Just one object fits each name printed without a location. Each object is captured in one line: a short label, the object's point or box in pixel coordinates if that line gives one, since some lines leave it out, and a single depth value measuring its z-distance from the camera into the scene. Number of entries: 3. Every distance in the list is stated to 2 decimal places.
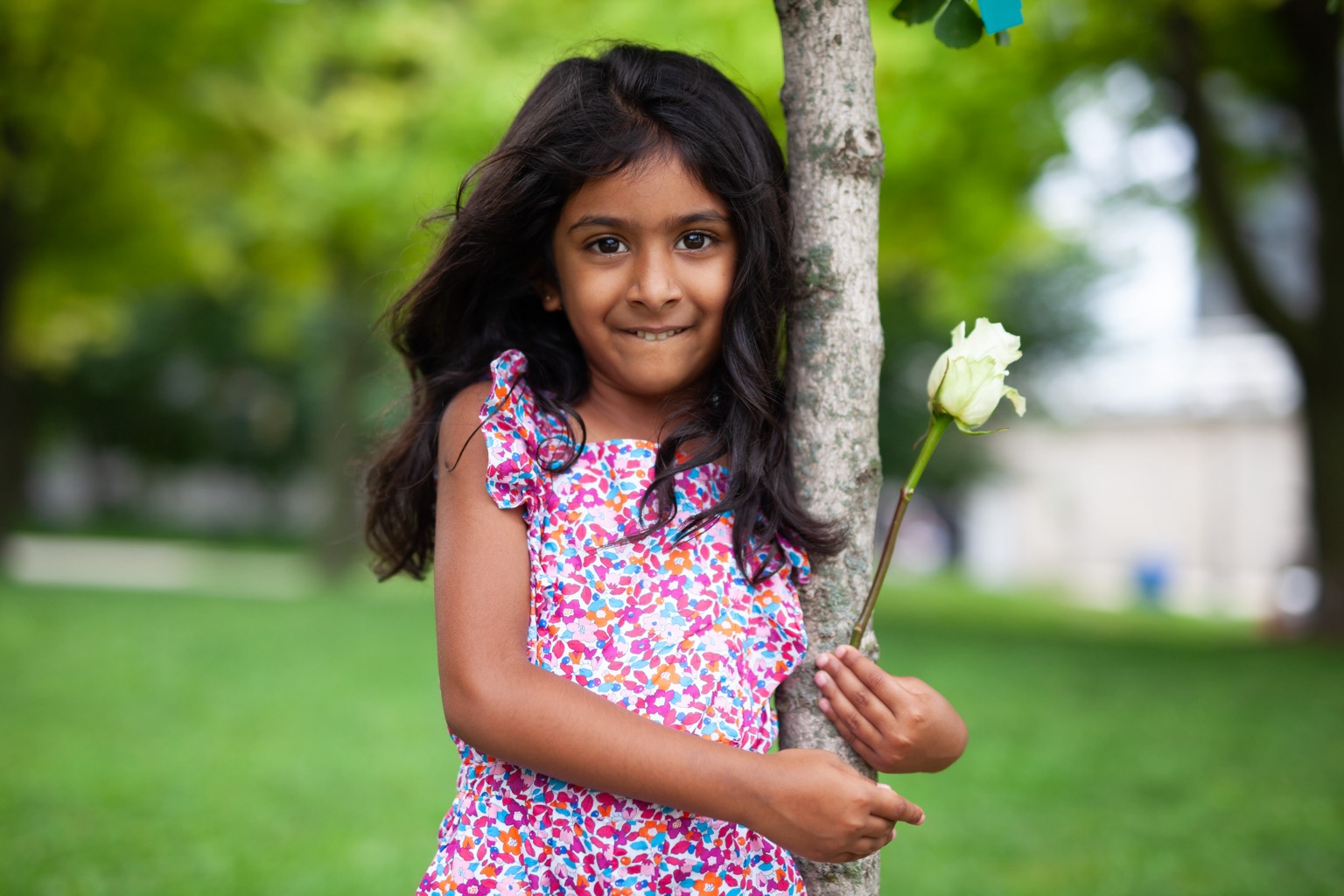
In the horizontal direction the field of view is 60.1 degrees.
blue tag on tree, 1.49
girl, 1.32
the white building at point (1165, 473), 19.67
